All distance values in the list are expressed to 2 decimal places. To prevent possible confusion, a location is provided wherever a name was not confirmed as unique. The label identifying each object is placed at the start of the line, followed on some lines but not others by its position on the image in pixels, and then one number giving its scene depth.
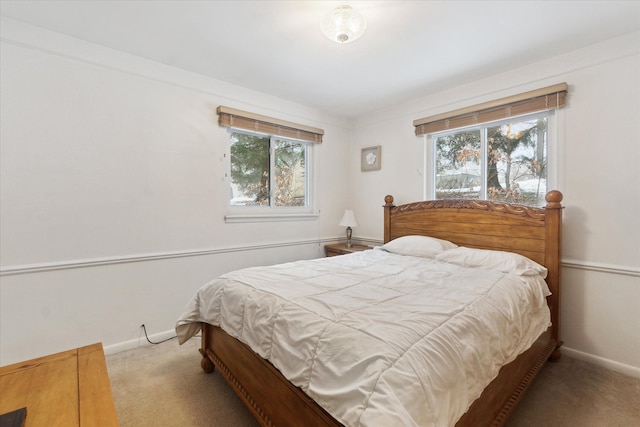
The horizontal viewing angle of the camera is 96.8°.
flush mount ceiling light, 1.66
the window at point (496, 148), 2.47
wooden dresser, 0.94
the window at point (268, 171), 3.13
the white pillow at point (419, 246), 2.60
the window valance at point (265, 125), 2.85
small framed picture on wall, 3.72
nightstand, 3.47
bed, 0.98
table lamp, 3.71
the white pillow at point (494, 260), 2.06
